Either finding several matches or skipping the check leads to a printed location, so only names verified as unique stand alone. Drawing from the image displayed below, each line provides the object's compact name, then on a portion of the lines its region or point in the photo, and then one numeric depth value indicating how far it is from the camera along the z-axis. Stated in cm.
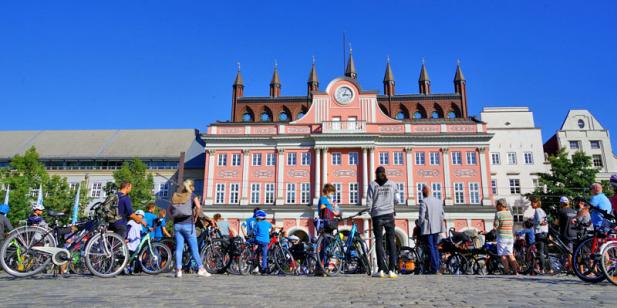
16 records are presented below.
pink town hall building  3700
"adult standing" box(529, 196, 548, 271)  988
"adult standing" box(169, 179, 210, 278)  774
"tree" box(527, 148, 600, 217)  3425
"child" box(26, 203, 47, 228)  967
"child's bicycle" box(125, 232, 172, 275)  790
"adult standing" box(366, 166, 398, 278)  775
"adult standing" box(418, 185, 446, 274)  946
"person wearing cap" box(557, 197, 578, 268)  959
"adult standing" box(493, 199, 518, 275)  952
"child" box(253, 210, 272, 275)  912
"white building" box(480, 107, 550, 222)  4441
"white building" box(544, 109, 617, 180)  4769
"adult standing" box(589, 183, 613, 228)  841
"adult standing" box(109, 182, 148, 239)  814
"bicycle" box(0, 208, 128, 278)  666
